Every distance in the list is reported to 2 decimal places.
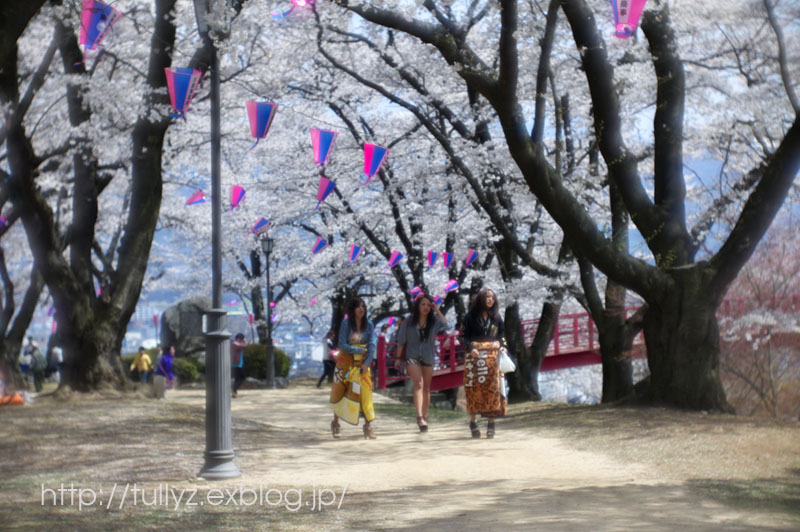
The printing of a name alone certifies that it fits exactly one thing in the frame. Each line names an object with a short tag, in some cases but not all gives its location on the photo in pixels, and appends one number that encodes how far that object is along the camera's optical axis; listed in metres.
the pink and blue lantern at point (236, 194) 23.47
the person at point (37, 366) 26.82
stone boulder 33.06
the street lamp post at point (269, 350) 26.73
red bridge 24.92
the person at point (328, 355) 25.07
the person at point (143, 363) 24.12
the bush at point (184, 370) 28.69
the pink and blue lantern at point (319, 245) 28.26
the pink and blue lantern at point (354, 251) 27.48
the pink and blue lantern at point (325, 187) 20.86
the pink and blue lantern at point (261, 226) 27.11
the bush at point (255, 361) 30.11
